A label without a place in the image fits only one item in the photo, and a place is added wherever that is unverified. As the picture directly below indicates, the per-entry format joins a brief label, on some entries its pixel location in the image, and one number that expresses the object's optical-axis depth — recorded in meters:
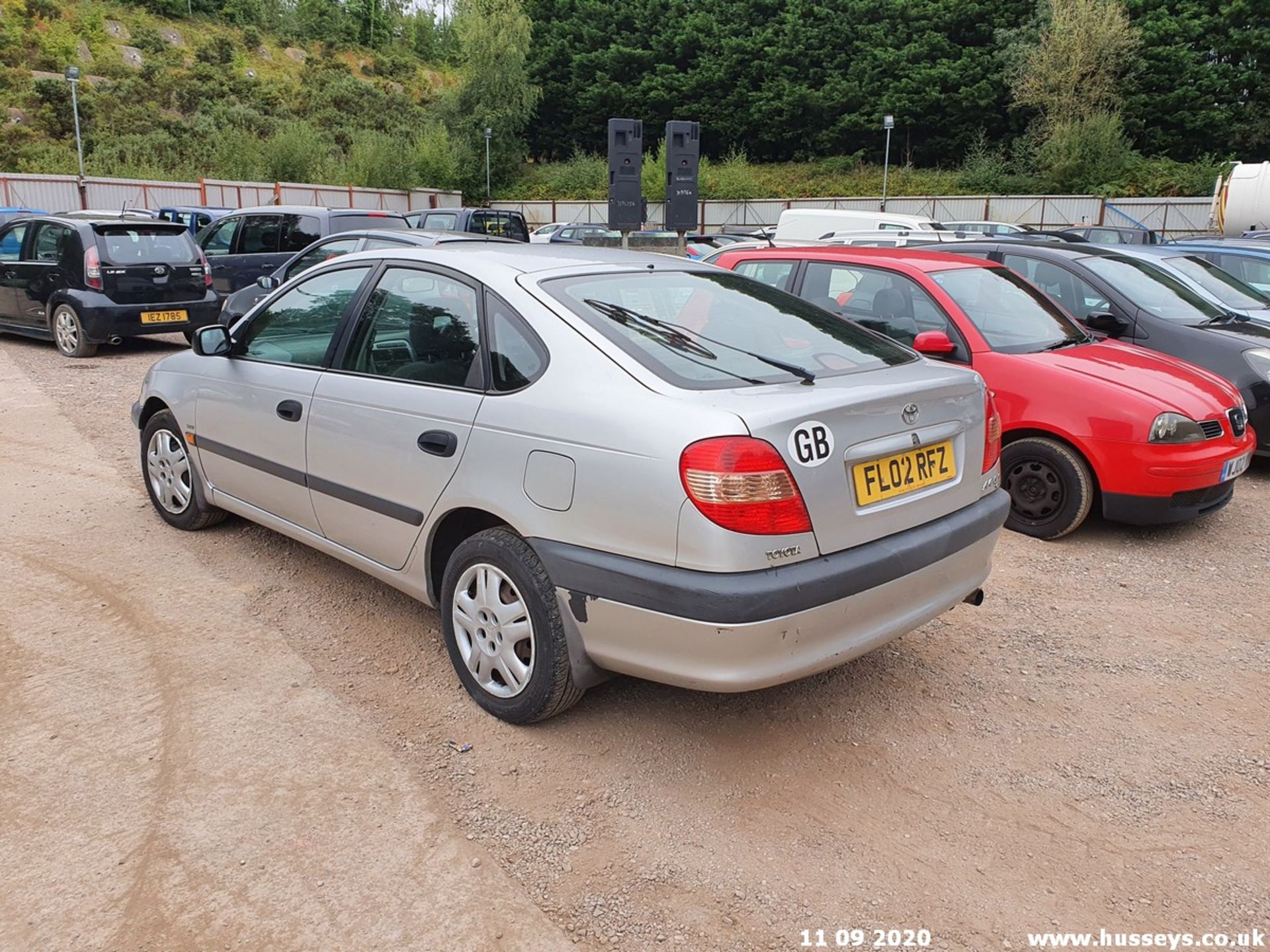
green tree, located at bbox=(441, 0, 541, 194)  49.75
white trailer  19.86
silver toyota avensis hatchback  2.57
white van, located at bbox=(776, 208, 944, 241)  16.73
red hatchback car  5.00
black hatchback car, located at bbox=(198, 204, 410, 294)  13.23
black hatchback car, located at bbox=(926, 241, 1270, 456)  6.50
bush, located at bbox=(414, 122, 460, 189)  45.94
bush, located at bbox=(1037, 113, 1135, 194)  37.91
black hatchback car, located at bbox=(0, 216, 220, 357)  10.28
